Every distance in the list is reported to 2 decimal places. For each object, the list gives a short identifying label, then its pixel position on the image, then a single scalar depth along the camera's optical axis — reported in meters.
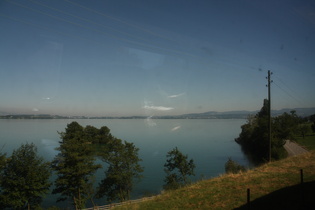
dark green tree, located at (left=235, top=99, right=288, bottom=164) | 32.35
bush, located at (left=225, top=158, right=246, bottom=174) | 26.24
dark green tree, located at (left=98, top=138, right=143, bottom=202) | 24.61
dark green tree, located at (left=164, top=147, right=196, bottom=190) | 30.05
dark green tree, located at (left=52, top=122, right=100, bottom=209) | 19.83
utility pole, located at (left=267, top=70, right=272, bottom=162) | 17.41
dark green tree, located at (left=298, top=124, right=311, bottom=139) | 50.12
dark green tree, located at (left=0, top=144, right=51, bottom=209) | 17.11
